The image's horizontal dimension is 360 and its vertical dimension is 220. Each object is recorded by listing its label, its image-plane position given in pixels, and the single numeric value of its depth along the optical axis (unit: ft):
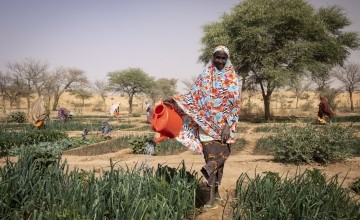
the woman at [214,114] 12.24
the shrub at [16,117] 84.48
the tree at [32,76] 154.40
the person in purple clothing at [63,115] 74.22
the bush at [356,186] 14.89
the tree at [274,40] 73.20
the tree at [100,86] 196.85
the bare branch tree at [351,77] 133.34
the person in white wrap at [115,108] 96.91
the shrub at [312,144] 22.25
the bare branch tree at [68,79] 167.43
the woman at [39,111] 47.32
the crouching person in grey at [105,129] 45.62
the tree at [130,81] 163.32
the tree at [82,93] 195.00
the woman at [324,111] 50.98
